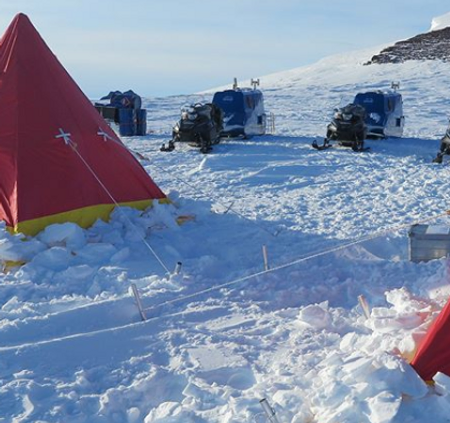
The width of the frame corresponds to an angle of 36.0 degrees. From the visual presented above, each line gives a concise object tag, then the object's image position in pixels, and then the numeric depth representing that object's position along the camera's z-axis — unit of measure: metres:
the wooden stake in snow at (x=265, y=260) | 7.28
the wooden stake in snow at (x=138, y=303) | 6.25
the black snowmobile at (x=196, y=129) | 16.47
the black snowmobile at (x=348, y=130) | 16.64
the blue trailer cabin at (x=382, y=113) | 18.66
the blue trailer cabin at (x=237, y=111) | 18.36
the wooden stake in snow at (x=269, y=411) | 4.11
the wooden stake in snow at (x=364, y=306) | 5.87
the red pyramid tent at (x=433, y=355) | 4.45
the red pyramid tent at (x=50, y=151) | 8.55
